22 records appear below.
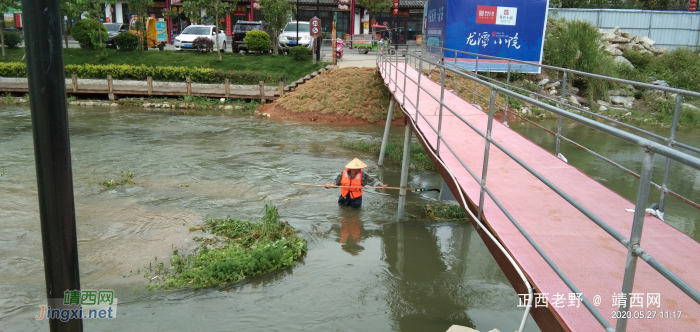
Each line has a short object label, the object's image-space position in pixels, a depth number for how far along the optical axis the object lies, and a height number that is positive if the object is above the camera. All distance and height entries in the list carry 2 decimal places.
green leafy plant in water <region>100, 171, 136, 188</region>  11.07 -2.87
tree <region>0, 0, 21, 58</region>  24.70 +1.29
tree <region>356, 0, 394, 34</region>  37.62 +2.69
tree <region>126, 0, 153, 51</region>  26.61 +1.36
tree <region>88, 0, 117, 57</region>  24.74 +0.19
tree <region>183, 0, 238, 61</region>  24.05 +1.45
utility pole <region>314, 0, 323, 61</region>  23.86 -0.19
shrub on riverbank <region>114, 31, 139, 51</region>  25.84 -0.14
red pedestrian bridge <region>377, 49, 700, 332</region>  2.79 -1.37
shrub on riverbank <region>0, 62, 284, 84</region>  22.92 -1.40
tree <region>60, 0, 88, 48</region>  24.39 +1.32
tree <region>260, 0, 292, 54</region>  24.12 +1.22
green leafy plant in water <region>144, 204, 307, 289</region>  6.95 -2.88
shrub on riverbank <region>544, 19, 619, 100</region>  22.09 -0.17
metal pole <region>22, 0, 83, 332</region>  2.67 -0.55
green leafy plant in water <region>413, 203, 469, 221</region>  9.77 -2.90
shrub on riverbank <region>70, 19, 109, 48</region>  25.64 +0.31
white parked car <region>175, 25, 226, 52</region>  27.16 +0.24
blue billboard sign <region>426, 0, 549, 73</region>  20.08 +0.70
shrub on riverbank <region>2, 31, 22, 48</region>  26.62 -0.15
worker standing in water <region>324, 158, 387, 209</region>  9.70 -2.44
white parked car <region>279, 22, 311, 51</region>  26.66 +0.19
